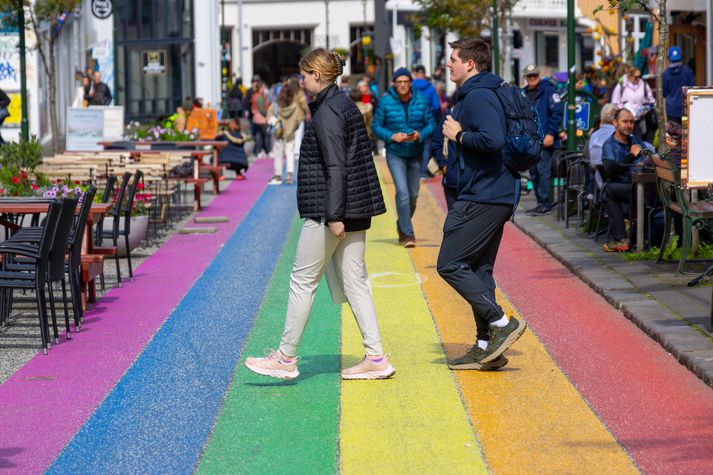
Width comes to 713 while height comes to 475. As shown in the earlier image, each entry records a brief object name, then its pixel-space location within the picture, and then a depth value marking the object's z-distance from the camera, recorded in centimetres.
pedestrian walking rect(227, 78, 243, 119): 4491
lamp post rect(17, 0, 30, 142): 2327
